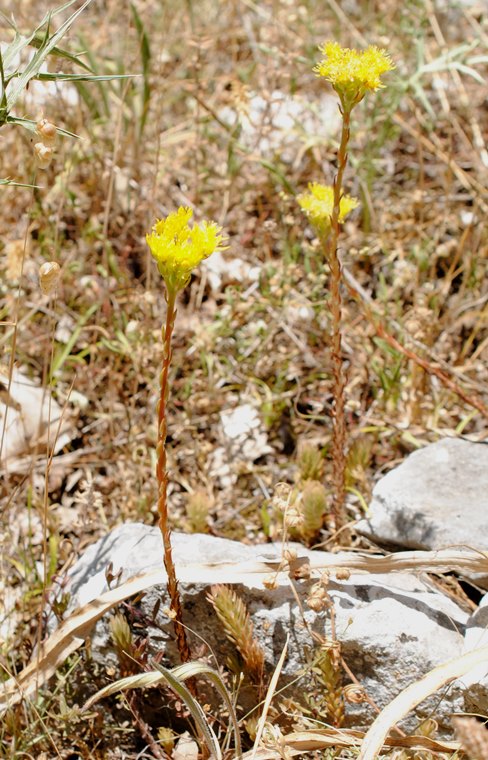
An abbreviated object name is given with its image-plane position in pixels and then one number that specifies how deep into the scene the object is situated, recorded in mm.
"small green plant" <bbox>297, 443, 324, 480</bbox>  1262
